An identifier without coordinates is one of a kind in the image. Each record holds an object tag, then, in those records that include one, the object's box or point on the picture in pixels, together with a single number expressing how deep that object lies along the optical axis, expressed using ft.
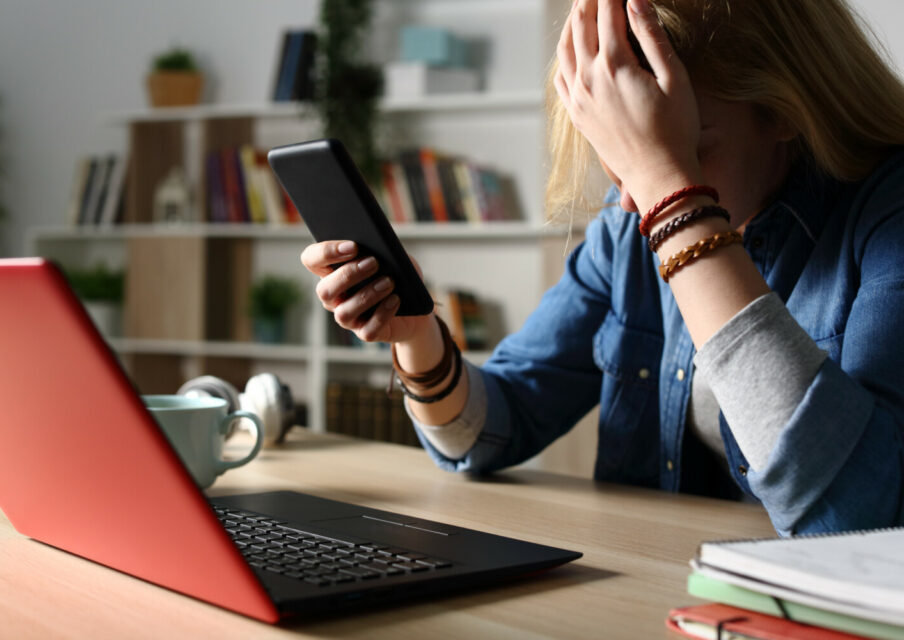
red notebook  1.48
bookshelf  10.61
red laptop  1.53
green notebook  1.46
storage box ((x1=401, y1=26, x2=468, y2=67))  10.38
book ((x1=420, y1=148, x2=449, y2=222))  10.41
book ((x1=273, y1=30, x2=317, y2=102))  11.03
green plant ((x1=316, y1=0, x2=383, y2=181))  10.55
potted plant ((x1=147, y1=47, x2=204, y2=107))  11.98
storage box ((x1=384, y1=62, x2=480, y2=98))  10.44
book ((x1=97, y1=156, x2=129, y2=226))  12.51
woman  2.34
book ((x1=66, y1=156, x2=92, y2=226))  12.60
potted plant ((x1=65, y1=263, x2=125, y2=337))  12.30
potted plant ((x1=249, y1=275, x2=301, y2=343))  11.51
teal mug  2.83
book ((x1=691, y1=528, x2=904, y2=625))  1.43
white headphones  3.91
